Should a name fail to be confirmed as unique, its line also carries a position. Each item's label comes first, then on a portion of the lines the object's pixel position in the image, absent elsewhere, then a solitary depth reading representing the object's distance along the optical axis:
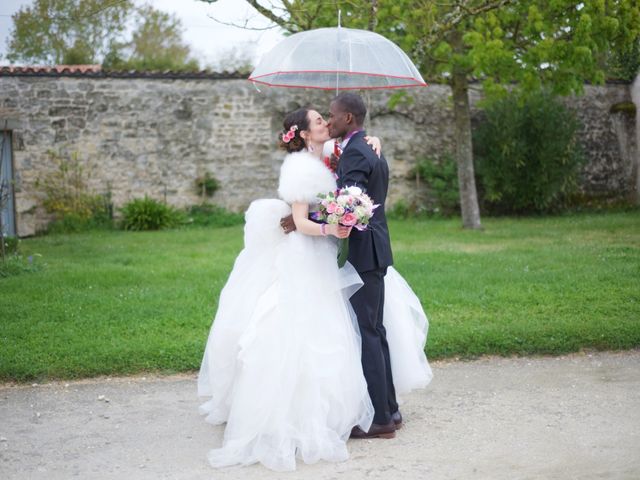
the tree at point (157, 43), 33.75
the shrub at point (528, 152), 17.33
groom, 4.62
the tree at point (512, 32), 11.49
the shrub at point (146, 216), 16.22
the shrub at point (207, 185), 17.08
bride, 4.40
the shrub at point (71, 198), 15.99
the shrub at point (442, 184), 17.78
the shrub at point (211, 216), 16.72
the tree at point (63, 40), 30.77
